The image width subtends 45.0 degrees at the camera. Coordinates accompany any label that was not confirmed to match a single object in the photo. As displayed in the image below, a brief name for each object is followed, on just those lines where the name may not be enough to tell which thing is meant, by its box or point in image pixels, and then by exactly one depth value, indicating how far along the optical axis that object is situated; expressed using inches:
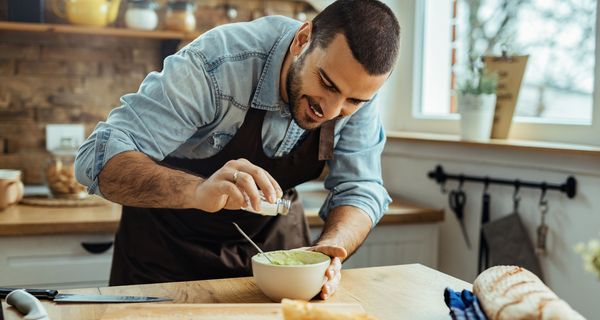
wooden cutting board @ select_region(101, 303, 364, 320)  43.1
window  84.0
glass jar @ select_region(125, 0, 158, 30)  104.4
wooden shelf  98.8
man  53.8
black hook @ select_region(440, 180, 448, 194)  98.4
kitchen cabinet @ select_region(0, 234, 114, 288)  82.4
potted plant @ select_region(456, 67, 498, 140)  89.4
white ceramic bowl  46.8
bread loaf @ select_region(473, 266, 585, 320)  39.0
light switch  107.7
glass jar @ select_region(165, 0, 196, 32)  106.0
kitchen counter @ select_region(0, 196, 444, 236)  81.5
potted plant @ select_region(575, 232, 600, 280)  29.0
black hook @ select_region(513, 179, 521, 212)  84.0
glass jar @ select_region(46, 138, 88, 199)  96.0
